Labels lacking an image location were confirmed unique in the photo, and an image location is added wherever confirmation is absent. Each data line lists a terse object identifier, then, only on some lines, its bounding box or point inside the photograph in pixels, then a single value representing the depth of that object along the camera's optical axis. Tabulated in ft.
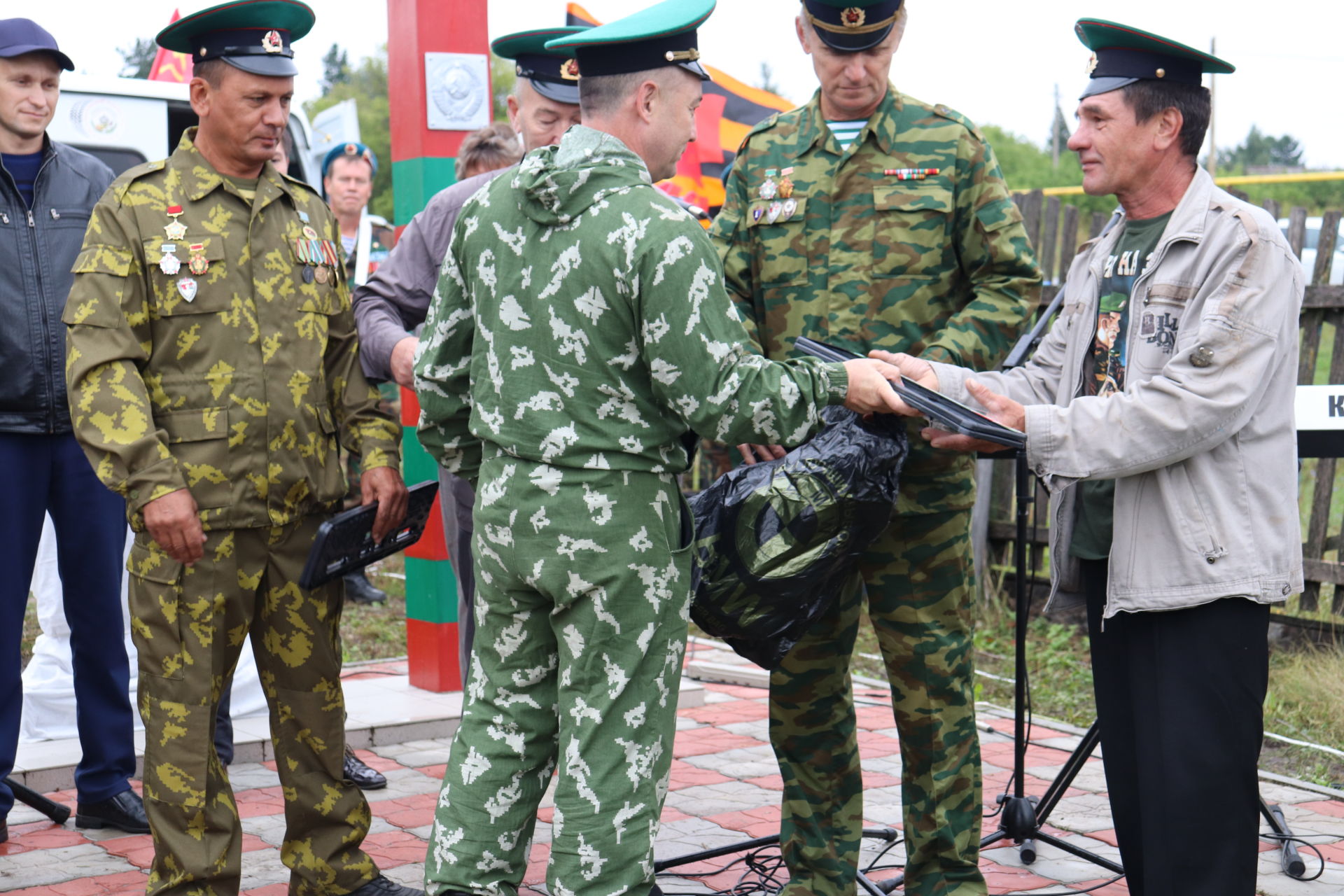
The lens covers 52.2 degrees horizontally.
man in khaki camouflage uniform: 11.20
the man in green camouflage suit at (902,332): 11.80
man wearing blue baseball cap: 14.20
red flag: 28.73
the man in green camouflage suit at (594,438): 9.30
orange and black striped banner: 31.63
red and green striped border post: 18.81
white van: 21.26
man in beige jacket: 9.29
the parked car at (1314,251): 23.43
